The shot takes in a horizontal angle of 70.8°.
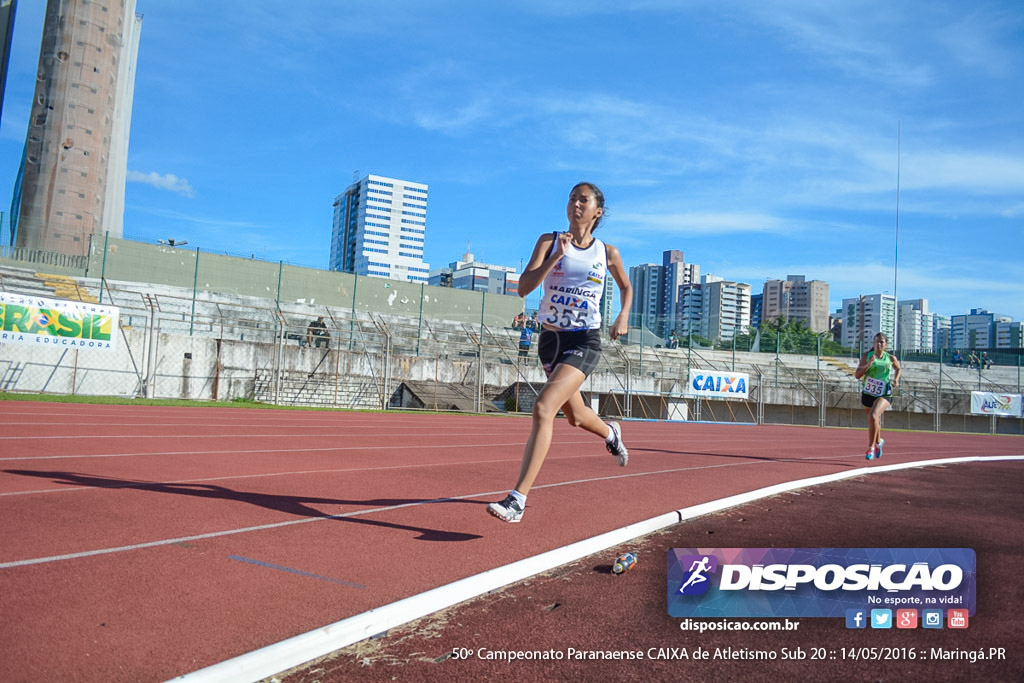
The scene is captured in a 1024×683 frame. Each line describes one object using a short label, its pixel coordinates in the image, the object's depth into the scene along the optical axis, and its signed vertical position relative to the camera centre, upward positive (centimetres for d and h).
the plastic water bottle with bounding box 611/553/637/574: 322 -77
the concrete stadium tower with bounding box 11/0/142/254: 4106 +1366
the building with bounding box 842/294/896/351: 18962 +2453
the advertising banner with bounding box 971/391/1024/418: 3222 +59
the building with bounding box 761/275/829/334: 18892 +2266
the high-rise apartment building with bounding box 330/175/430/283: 19062 +3991
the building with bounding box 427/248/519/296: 17512 +2632
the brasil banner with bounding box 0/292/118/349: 1681 +71
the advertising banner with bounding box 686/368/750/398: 2861 +51
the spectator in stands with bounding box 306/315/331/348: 2386 +129
